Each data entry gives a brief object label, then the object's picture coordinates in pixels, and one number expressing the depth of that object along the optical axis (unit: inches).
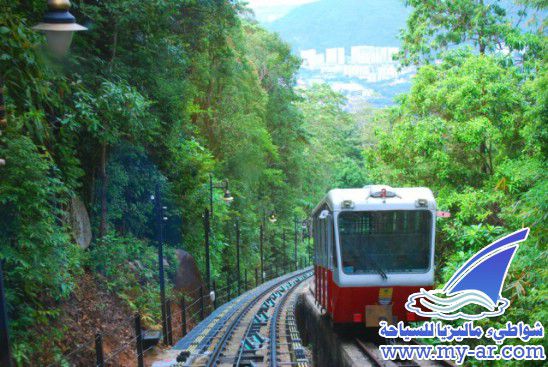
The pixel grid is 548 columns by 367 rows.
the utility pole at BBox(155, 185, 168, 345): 716.0
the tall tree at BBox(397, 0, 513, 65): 1034.1
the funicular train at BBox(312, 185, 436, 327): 520.1
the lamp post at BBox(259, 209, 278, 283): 2023.9
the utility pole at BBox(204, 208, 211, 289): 1133.3
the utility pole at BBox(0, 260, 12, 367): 244.7
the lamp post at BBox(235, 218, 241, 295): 1599.4
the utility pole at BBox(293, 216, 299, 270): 2661.4
